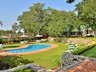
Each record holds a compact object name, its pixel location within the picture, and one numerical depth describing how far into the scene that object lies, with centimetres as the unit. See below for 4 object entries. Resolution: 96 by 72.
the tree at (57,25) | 1729
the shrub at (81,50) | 600
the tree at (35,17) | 2013
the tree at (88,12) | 1673
